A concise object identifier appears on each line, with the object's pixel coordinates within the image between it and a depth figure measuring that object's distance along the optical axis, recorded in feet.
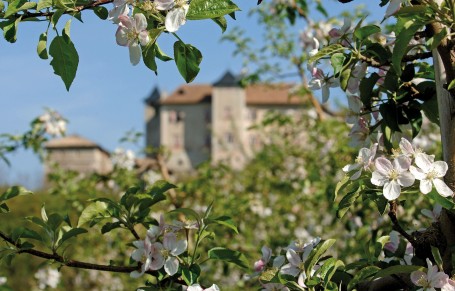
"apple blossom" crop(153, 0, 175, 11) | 3.76
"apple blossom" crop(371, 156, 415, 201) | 4.00
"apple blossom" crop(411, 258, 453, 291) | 4.03
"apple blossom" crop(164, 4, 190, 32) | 3.69
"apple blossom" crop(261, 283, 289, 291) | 4.49
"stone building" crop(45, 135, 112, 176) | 128.47
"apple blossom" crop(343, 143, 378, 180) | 4.20
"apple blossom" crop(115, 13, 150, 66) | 3.82
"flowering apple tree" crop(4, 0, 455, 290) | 3.87
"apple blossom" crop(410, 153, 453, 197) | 3.97
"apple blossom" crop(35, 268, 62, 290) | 13.93
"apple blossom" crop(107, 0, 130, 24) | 3.89
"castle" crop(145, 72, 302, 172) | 131.13
